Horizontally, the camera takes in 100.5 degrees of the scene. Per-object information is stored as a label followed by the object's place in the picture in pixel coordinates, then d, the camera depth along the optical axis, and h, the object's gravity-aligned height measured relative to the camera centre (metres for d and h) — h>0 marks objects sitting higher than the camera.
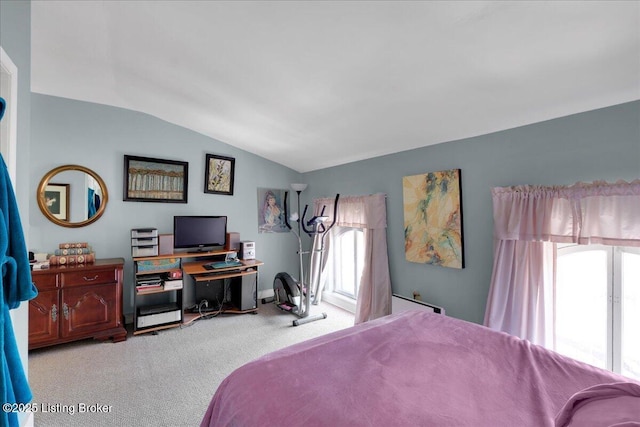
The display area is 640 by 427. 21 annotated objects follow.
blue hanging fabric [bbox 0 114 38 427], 1.07 -0.33
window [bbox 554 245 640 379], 1.79 -0.63
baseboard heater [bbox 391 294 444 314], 2.68 -0.94
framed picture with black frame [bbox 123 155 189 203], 3.44 +0.47
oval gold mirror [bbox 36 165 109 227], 2.99 +0.21
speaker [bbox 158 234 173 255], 3.39 -0.38
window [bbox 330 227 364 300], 3.98 -0.69
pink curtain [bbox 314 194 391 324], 3.26 -0.62
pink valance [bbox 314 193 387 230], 3.32 +0.07
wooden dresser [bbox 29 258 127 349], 2.58 -0.93
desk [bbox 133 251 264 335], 3.15 -1.05
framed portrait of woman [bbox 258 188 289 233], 4.48 +0.08
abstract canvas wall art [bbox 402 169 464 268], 2.59 -0.01
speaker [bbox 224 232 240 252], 3.96 -0.41
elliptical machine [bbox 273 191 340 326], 3.59 -1.12
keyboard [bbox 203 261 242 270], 3.50 -0.67
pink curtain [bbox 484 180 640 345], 1.69 -0.11
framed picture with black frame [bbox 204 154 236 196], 3.96 +0.62
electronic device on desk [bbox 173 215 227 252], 3.57 -0.25
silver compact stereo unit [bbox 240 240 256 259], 3.95 -0.52
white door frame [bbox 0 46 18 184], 1.39 +0.52
